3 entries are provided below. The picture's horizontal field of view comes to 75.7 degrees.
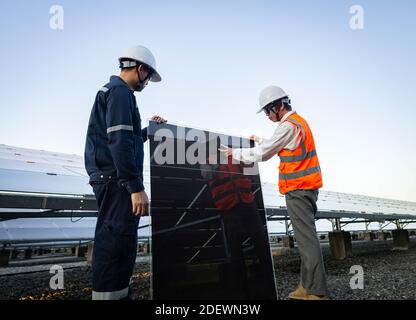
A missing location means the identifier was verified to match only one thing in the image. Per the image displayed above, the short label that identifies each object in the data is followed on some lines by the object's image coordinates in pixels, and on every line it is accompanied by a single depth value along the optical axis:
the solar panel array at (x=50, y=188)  4.53
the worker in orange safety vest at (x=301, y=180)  2.64
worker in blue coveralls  1.92
